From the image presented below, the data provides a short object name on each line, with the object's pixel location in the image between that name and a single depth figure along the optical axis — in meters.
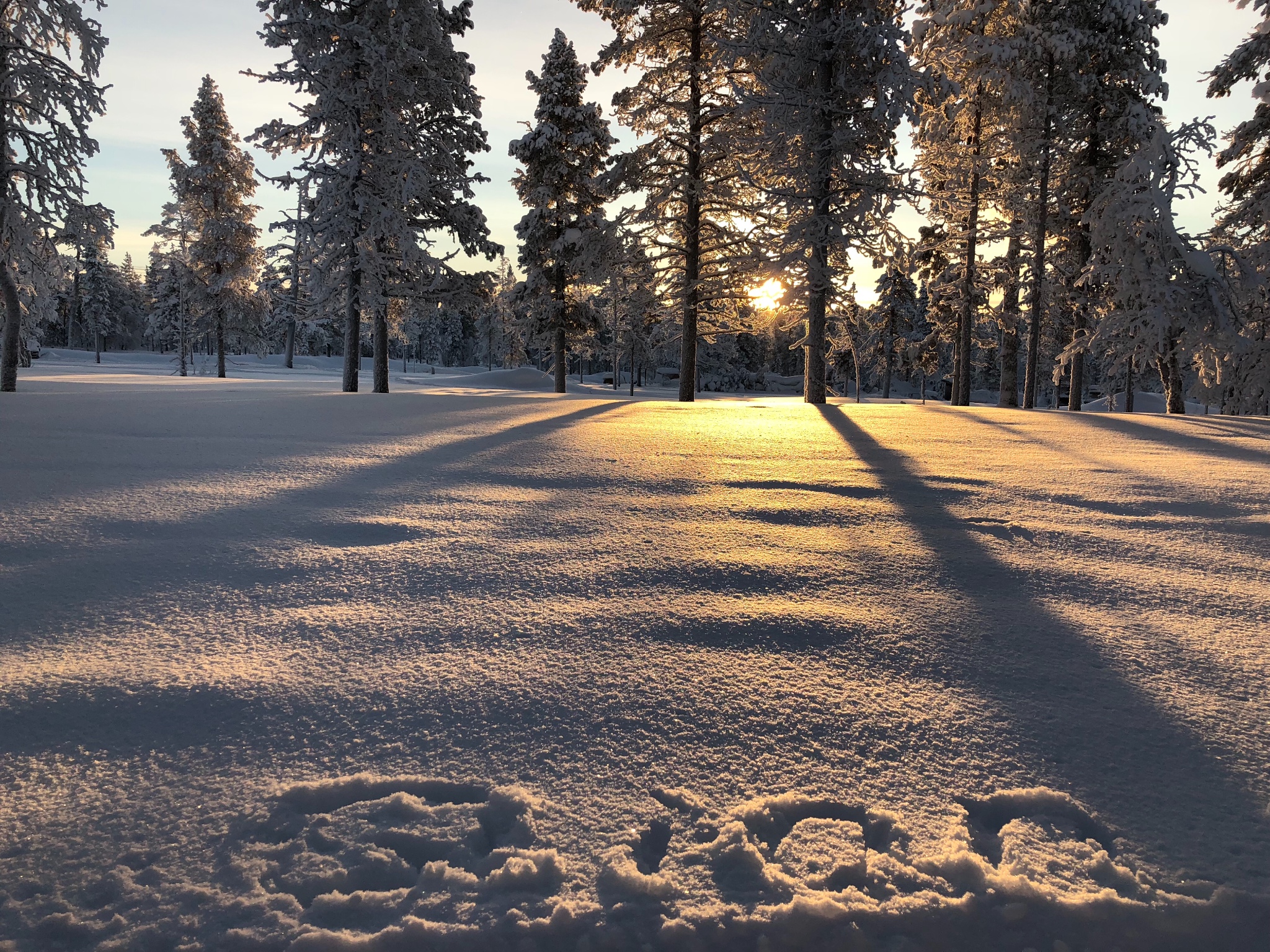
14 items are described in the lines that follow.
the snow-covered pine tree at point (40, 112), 10.73
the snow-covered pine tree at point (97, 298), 59.97
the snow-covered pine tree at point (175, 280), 32.31
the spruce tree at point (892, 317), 40.88
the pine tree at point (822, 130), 12.20
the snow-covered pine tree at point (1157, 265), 14.84
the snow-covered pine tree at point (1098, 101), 16.48
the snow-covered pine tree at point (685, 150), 15.34
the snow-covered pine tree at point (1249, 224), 15.52
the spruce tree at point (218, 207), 28.78
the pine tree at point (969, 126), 15.22
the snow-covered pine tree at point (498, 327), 19.06
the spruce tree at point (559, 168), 22.70
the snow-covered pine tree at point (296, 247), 14.84
